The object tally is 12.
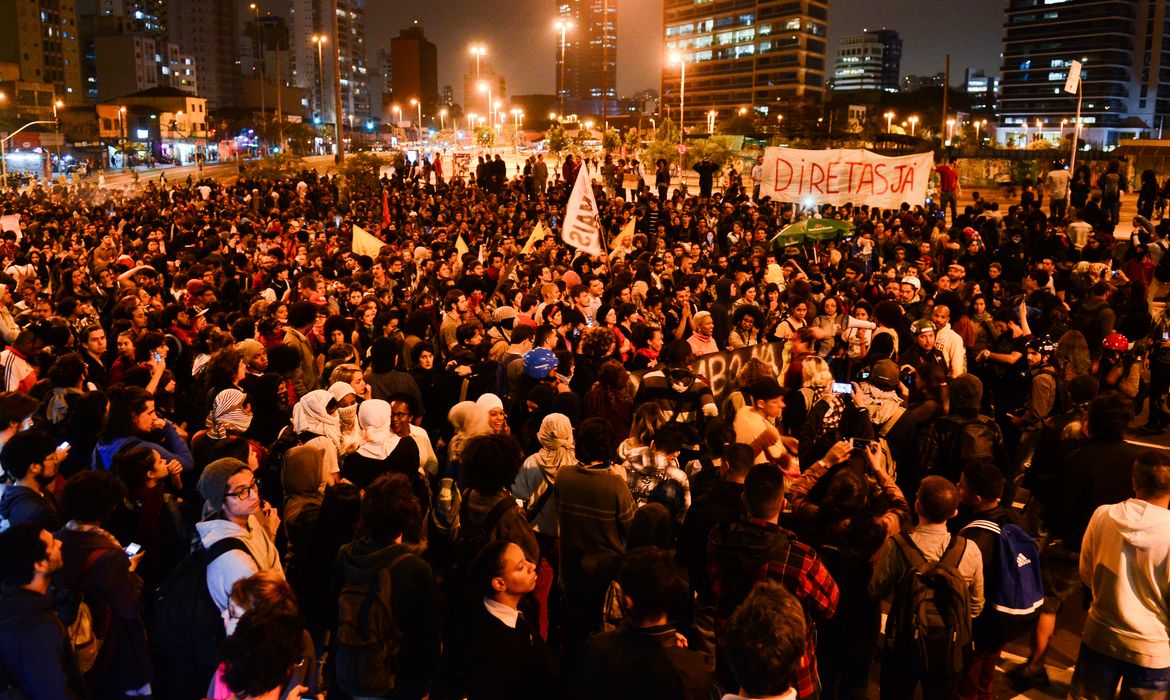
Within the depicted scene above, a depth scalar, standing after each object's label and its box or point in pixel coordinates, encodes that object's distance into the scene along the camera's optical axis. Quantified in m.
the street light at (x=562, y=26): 42.69
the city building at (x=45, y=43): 116.81
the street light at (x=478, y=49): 50.88
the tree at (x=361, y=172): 29.11
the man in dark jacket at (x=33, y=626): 3.32
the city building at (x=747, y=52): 147.62
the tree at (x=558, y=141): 47.69
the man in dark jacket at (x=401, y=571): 3.81
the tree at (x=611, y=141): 47.44
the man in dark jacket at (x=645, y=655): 3.13
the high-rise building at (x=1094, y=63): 167.75
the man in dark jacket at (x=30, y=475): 4.41
